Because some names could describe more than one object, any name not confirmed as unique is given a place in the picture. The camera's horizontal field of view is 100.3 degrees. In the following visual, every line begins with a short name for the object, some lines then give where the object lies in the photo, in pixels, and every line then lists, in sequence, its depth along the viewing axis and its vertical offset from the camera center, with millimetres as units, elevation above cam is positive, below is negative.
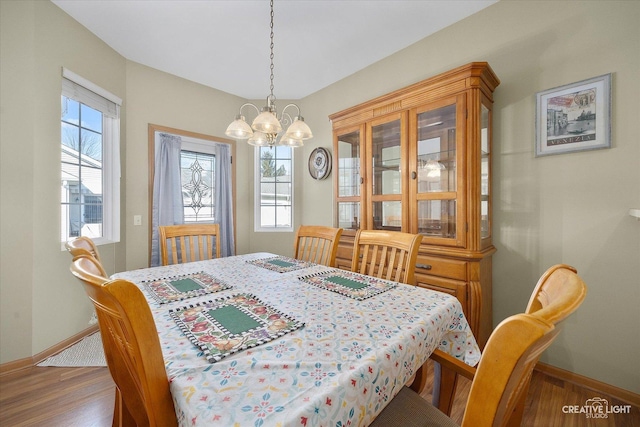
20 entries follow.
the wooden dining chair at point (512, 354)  375 -213
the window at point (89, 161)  2219 +450
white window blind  2139 +1020
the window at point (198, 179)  3256 +394
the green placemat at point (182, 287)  1097 -346
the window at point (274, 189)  3688 +301
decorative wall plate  3238 +592
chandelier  1463 +470
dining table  533 -364
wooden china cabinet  1737 +266
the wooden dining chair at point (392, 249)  1411 -219
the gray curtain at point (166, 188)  2947 +259
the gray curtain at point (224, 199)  3439 +152
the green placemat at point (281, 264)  1572 -335
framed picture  1571 +584
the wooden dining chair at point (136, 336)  501 -257
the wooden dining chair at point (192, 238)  1841 -200
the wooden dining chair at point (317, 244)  1813 -242
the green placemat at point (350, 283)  1154 -349
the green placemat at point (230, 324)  714 -358
